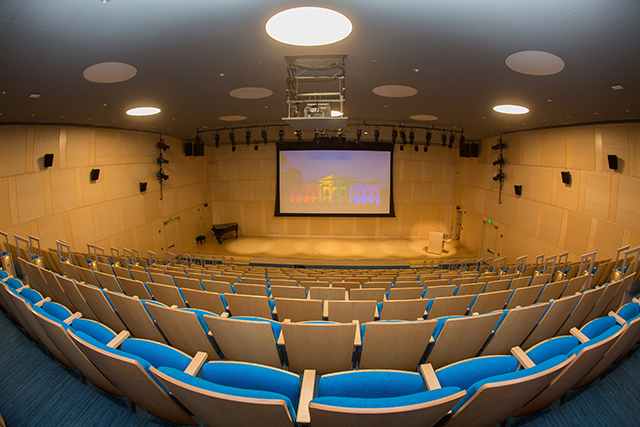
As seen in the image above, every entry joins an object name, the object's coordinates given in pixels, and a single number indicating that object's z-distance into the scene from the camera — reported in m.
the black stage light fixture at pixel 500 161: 12.09
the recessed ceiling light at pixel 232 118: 10.00
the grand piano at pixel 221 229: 15.38
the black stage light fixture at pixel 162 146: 12.50
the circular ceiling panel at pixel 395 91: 6.28
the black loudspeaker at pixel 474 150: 13.65
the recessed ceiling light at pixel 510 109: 7.43
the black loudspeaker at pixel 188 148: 14.21
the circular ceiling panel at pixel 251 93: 6.59
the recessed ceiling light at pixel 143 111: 7.96
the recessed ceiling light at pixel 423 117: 9.40
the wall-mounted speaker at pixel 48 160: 8.16
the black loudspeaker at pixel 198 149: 13.82
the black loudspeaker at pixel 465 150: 12.97
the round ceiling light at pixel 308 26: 3.68
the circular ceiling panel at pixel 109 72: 4.67
